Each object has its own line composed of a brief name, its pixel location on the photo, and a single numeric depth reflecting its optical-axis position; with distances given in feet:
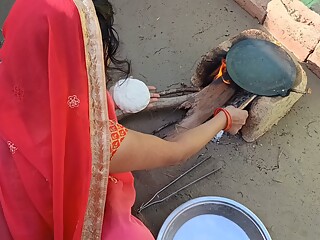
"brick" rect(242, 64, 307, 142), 7.39
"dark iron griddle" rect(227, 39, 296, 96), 7.46
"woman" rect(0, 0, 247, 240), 4.30
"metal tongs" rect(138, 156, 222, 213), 7.50
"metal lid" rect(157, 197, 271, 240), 7.17
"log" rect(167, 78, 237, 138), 7.67
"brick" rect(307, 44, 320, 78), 8.56
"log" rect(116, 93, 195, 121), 8.07
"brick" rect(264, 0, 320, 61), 8.50
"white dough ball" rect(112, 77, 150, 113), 7.15
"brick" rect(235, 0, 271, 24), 9.17
